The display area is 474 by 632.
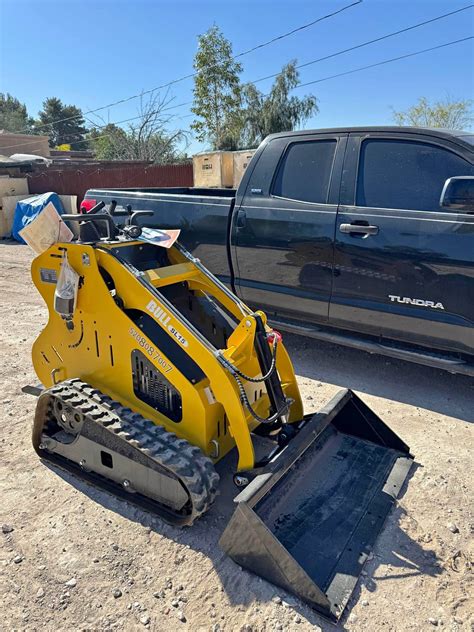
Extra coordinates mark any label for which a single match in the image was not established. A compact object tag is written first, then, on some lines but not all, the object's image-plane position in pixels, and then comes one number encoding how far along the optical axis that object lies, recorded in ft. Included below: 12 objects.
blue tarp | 47.62
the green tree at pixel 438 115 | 83.56
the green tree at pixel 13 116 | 195.52
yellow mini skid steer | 7.86
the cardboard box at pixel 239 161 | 51.65
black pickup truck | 12.37
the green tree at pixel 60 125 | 209.56
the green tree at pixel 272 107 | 105.91
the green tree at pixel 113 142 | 109.50
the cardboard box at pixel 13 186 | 51.90
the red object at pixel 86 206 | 13.07
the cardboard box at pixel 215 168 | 52.85
